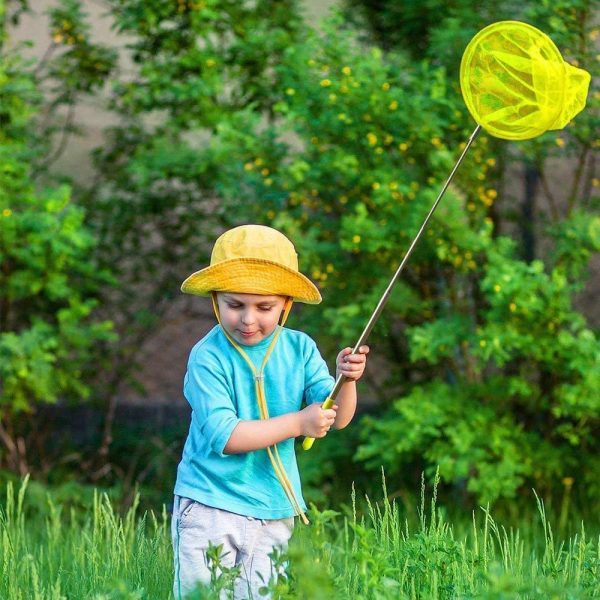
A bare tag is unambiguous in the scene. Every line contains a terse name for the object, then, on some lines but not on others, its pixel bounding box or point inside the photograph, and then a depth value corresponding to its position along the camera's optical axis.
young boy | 5.58
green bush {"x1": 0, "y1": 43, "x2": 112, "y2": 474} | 11.10
